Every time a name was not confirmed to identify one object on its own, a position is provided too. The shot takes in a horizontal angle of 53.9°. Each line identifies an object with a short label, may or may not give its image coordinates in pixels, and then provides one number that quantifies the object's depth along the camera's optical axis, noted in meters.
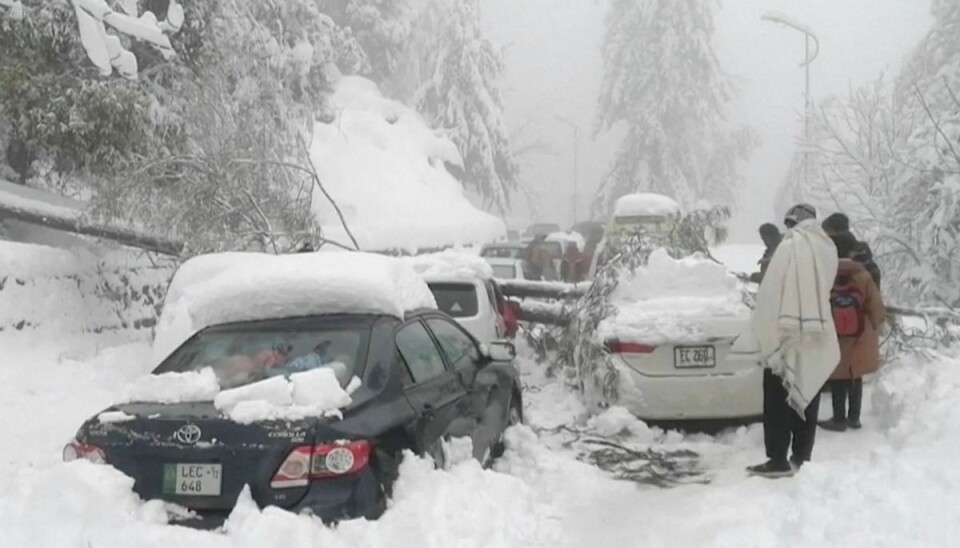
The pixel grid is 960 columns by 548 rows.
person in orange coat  7.30
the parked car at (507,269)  15.94
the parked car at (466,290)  9.38
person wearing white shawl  5.92
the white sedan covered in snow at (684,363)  7.41
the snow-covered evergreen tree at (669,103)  41.31
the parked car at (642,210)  16.38
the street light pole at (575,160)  70.98
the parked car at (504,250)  21.91
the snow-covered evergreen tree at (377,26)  37.75
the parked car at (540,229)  44.69
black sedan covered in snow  4.21
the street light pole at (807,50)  23.09
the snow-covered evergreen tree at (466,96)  39.53
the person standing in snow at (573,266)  19.77
